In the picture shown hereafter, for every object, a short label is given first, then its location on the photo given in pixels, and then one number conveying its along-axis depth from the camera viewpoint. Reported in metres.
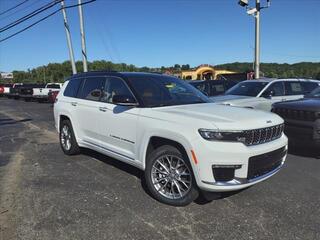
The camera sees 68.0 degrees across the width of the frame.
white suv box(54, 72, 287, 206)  2.87
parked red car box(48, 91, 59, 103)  17.99
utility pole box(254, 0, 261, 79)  11.13
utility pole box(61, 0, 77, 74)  16.61
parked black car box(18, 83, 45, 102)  21.87
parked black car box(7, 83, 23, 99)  24.10
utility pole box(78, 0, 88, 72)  15.29
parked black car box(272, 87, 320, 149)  4.60
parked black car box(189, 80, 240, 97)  9.70
